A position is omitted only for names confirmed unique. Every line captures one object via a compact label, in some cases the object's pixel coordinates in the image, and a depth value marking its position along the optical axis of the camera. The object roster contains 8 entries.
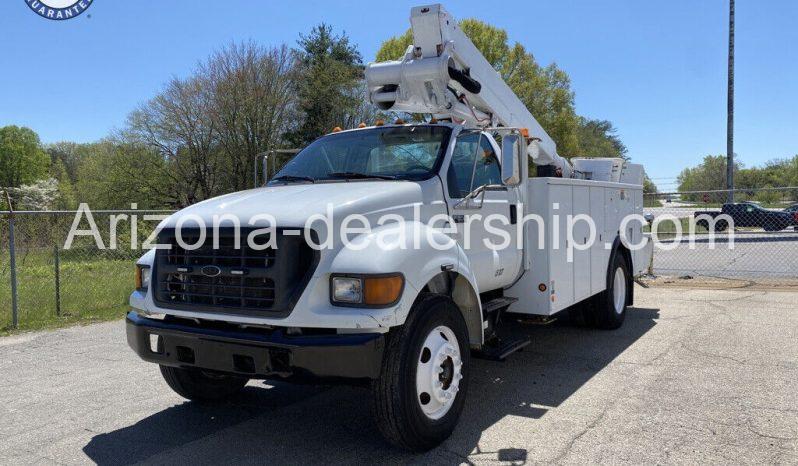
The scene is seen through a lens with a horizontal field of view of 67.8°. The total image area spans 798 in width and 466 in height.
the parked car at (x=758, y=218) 20.59
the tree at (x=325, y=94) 30.72
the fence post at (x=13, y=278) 7.89
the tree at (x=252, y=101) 31.58
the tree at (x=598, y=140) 47.83
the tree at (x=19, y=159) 67.19
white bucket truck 3.44
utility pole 25.67
